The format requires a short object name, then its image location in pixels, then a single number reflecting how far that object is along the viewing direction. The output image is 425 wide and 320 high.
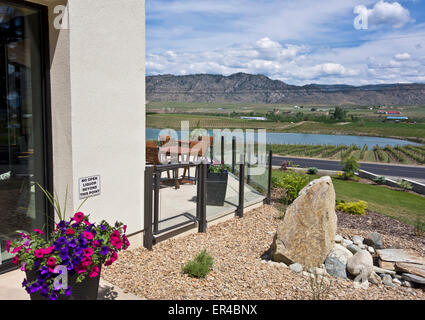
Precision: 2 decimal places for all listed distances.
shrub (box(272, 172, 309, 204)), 8.98
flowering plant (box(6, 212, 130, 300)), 2.62
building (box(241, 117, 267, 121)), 65.25
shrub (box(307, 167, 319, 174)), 26.98
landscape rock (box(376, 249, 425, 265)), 5.25
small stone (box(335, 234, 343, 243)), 6.42
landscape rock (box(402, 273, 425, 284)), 4.82
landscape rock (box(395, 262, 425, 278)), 4.93
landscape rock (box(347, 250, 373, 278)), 4.94
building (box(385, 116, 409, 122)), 88.06
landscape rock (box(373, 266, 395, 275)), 5.20
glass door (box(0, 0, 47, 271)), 3.78
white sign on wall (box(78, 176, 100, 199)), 4.12
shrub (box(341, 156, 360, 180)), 24.87
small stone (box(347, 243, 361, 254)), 5.95
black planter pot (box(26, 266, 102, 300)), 2.81
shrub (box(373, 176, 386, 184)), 23.15
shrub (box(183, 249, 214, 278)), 4.19
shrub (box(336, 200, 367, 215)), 9.42
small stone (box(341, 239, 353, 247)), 6.40
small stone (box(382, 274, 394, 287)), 4.87
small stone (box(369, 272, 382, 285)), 4.89
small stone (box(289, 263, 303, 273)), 4.85
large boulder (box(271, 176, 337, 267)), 5.02
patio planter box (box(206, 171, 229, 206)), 6.66
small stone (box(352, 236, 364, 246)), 6.59
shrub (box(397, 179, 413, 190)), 21.14
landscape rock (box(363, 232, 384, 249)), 6.48
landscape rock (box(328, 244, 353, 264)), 5.13
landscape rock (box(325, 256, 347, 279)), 4.89
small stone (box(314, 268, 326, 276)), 4.83
